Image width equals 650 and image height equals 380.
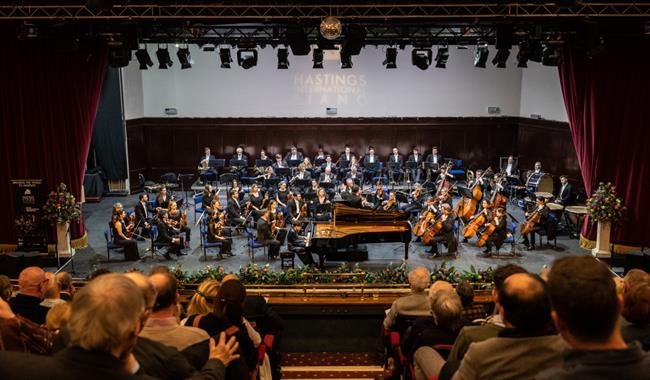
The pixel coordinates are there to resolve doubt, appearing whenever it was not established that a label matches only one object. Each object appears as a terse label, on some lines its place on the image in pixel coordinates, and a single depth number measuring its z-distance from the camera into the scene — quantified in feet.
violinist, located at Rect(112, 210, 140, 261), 43.65
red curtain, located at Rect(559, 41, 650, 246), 40.81
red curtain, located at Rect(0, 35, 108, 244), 42.24
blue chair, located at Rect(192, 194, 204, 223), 51.42
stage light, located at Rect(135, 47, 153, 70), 45.84
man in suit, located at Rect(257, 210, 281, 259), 43.62
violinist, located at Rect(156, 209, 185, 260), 43.88
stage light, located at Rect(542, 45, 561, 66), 42.27
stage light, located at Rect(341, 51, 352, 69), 44.18
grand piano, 40.11
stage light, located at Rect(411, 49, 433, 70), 48.98
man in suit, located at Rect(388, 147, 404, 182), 65.16
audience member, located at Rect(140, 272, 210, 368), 11.18
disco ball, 36.73
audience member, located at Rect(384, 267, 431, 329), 19.33
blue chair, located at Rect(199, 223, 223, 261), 44.14
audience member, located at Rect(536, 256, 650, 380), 6.57
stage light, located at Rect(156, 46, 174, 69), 48.42
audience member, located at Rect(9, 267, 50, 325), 16.61
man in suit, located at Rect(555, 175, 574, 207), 52.11
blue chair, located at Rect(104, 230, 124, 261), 43.11
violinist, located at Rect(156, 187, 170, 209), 48.01
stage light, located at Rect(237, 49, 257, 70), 49.39
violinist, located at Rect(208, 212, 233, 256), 44.24
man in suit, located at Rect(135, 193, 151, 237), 46.60
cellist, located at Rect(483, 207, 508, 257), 44.09
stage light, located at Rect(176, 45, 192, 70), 48.73
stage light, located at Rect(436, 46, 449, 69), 51.22
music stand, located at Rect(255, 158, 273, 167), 64.13
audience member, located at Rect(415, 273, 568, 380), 8.70
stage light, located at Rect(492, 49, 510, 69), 42.06
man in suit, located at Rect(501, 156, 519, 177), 63.00
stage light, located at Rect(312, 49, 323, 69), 49.34
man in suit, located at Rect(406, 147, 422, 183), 65.39
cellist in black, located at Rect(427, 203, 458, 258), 44.16
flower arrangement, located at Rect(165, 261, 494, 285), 29.73
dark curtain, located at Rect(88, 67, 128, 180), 63.52
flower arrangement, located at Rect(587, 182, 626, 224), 41.47
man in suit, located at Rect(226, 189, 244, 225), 48.65
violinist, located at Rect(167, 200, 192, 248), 46.01
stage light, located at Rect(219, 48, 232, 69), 49.62
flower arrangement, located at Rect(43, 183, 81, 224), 41.86
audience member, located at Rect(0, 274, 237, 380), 6.72
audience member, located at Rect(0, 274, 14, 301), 17.12
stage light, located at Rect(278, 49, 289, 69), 50.36
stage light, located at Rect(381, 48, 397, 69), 49.98
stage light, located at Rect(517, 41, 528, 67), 42.50
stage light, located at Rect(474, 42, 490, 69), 47.21
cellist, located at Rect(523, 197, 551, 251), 45.55
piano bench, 40.53
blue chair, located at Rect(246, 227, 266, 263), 43.80
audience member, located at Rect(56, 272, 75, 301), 20.01
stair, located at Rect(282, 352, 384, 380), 21.94
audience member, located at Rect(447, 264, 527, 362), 10.98
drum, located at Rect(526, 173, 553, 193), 58.13
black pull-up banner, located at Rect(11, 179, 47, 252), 41.50
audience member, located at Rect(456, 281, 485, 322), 17.76
